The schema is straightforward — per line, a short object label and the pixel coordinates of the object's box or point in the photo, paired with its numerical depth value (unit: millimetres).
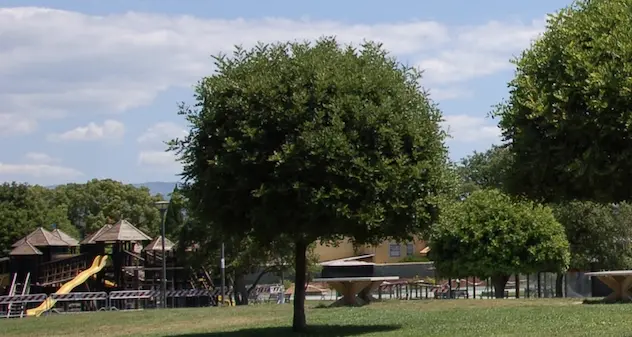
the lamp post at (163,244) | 41956
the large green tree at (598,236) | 49844
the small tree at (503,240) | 38250
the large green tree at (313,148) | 18234
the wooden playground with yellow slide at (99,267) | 57000
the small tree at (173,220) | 61344
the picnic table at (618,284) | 28016
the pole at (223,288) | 45031
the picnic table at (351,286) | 30500
